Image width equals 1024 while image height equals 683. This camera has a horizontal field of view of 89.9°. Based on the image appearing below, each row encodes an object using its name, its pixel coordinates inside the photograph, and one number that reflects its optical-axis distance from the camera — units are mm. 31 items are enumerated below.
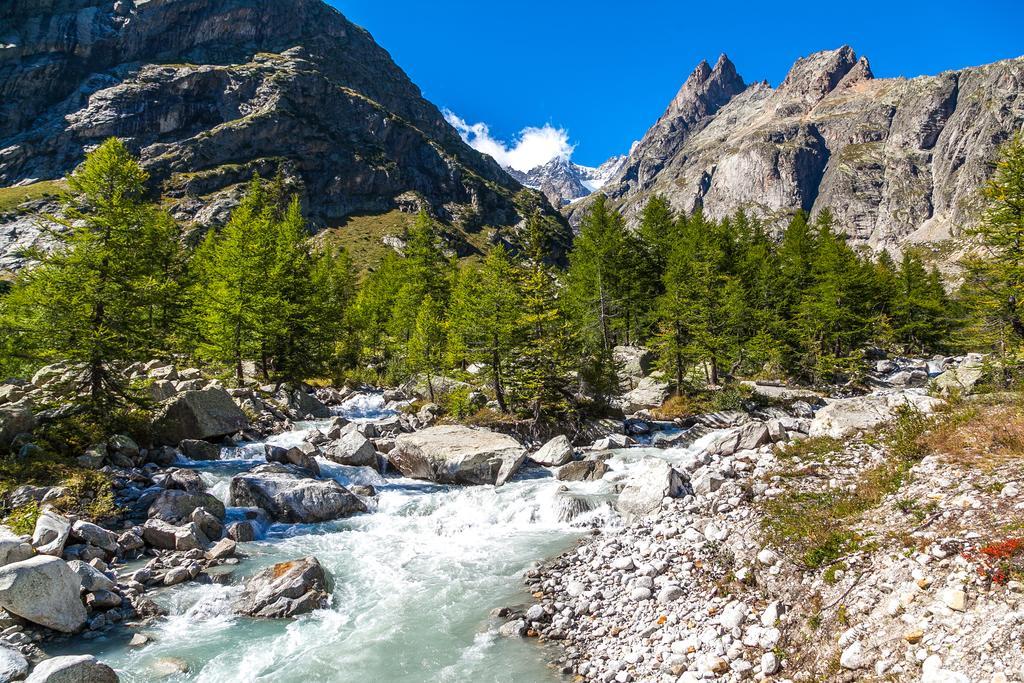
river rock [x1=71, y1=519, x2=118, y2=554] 12469
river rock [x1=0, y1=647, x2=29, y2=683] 7841
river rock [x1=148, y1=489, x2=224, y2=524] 14562
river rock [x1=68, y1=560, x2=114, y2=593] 10648
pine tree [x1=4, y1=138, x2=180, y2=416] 18656
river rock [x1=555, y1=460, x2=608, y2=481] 20375
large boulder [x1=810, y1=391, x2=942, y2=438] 16189
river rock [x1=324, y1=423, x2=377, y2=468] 22062
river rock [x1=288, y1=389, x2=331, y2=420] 32062
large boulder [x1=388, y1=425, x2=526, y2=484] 21094
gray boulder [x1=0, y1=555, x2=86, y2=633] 9297
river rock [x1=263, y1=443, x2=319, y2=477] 20203
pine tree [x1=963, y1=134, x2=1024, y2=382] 20812
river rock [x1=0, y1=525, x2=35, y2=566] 10133
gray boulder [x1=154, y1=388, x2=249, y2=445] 21250
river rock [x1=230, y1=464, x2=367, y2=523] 16391
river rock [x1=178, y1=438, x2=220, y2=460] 20797
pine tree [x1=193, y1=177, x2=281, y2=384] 33562
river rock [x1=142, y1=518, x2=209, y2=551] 13414
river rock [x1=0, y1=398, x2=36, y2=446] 16219
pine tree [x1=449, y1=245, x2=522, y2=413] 28406
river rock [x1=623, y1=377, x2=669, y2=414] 35688
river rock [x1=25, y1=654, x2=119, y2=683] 7410
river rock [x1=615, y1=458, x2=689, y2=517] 15008
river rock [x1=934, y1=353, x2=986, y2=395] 29594
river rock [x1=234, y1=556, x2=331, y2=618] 11141
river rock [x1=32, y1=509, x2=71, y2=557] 11039
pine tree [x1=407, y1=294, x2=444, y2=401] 36000
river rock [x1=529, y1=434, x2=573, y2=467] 23000
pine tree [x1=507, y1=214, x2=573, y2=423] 28062
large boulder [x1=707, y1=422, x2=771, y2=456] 18016
